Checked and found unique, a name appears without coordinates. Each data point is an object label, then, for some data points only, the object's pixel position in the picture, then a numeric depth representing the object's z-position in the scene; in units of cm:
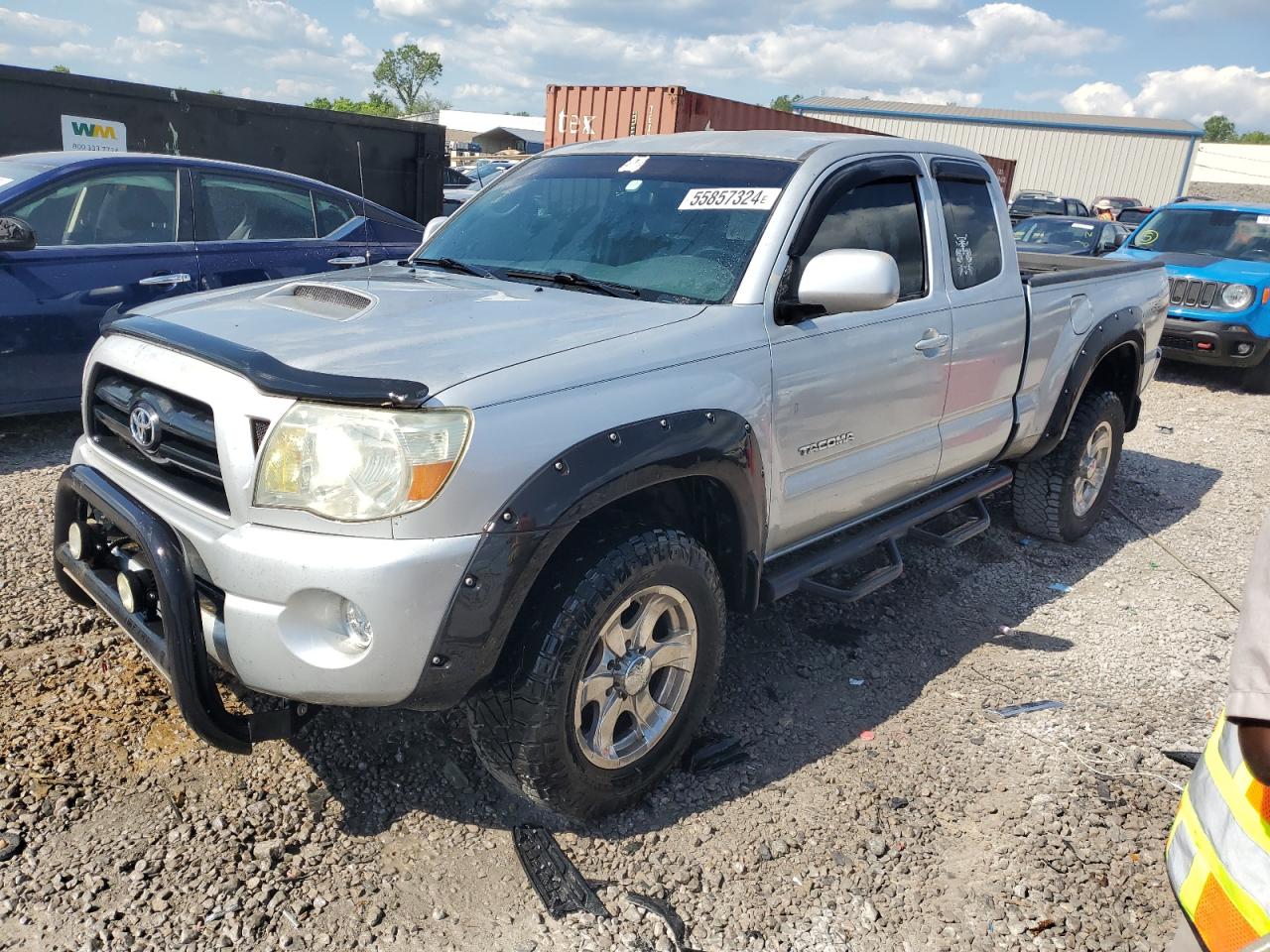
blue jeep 952
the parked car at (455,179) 1811
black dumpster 764
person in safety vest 138
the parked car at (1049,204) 2522
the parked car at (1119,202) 3479
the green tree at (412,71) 8975
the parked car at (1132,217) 1577
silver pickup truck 218
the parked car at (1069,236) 1277
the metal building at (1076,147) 4541
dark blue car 500
